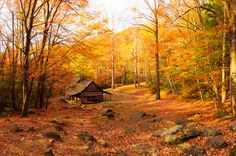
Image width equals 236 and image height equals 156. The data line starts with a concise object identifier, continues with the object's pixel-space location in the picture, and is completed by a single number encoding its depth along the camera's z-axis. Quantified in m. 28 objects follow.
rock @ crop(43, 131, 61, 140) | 12.02
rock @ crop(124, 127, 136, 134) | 15.41
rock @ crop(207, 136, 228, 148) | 9.89
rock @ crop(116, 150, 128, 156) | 10.65
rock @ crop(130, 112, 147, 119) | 19.51
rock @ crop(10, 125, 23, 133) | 12.28
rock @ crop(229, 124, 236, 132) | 11.12
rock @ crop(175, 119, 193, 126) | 15.07
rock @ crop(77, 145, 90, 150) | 11.37
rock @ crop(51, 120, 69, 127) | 15.68
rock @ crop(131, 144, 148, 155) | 10.95
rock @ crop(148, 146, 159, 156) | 10.79
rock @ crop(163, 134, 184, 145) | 11.61
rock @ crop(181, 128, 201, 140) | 11.79
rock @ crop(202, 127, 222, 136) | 11.33
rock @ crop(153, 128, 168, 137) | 13.42
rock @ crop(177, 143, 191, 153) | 10.70
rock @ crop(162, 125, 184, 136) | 12.61
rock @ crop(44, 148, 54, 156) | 9.63
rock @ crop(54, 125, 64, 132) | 14.08
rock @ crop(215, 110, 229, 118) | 15.00
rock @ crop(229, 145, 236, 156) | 8.61
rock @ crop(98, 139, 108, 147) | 12.15
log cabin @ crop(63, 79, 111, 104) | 36.72
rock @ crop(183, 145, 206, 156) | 9.88
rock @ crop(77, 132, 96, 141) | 12.76
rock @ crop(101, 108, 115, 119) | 20.59
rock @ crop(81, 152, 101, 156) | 10.39
